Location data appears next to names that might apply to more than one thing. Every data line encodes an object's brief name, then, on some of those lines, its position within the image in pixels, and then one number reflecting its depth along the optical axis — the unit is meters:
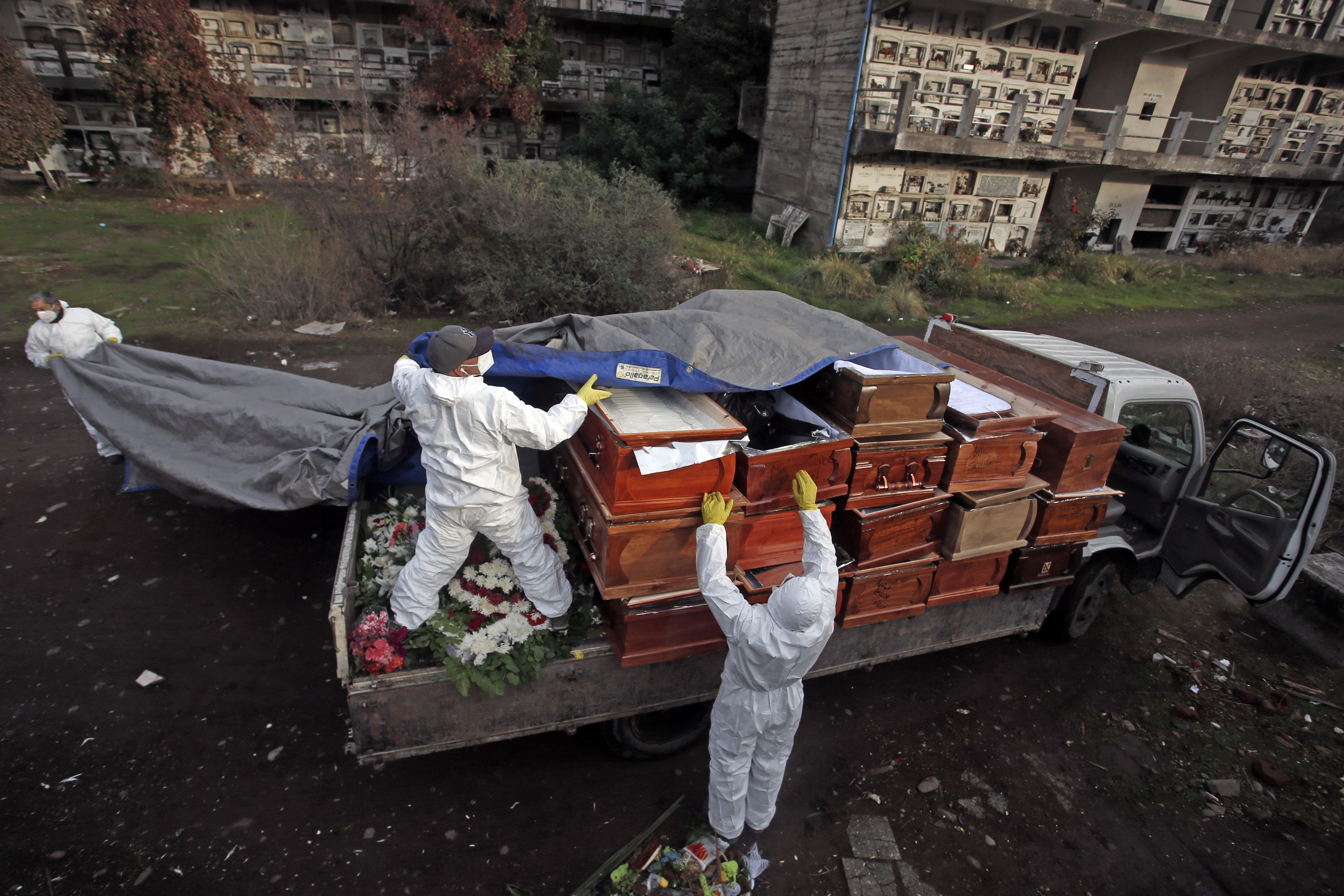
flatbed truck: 3.17
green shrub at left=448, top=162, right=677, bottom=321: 10.44
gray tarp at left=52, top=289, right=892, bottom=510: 3.75
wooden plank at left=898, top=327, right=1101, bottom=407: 4.79
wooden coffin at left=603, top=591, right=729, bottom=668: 3.31
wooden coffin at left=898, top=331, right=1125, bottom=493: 4.13
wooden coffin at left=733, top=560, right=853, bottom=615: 3.53
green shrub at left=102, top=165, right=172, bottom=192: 19.11
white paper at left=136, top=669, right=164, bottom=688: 4.22
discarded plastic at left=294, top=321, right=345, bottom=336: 10.46
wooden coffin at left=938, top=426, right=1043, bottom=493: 3.94
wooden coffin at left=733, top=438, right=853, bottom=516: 3.44
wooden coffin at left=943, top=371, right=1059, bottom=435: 3.93
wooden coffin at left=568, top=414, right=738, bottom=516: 3.17
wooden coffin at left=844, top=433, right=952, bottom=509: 3.78
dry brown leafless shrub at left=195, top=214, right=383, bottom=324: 10.36
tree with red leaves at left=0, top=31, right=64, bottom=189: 15.74
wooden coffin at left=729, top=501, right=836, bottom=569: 3.63
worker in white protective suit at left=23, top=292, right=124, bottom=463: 5.81
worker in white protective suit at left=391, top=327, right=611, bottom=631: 3.26
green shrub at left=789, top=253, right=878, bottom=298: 14.28
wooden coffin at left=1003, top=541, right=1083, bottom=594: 4.35
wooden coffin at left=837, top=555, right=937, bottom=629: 3.86
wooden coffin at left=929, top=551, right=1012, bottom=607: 4.16
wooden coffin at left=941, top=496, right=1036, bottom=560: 4.02
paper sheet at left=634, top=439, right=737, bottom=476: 3.08
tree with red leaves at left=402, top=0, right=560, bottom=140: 17.59
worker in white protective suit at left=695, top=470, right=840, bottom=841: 3.00
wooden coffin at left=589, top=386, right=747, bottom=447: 3.20
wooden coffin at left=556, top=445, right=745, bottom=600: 3.25
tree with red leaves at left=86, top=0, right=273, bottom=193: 15.29
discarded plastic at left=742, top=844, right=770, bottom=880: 3.37
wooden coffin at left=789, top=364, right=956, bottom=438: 3.63
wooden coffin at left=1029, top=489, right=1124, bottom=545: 4.27
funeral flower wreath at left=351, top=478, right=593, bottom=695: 3.19
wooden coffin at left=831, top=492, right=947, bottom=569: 3.83
